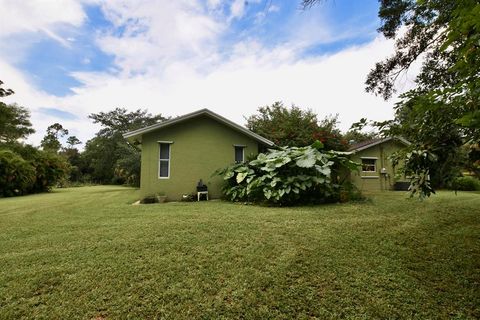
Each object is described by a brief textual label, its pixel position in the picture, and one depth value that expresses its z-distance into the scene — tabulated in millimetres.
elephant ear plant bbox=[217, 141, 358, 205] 7113
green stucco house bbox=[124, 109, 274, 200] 9156
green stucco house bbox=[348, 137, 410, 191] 13469
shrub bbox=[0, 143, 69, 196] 12578
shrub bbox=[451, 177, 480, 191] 12109
